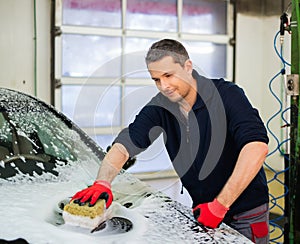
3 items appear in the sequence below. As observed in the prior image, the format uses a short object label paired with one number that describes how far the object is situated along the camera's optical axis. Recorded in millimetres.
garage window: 5836
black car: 2169
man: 2382
